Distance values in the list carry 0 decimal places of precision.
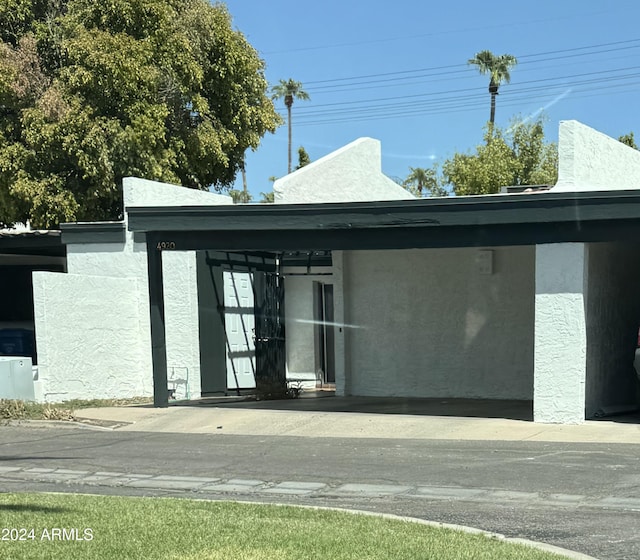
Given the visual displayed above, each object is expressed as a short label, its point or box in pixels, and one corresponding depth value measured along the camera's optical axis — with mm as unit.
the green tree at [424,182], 43159
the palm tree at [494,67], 51569
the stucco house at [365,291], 11938
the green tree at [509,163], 35406
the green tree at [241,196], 57031
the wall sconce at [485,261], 15336
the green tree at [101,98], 20234
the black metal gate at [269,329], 17516
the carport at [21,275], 20281
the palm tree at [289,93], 63594
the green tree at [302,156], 47041
